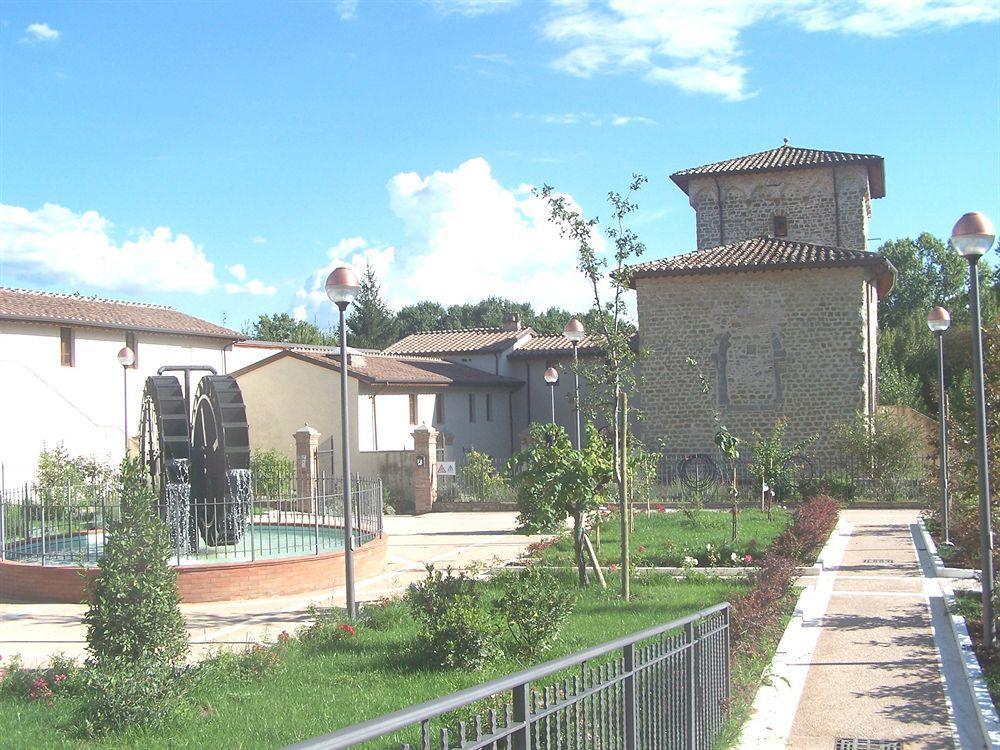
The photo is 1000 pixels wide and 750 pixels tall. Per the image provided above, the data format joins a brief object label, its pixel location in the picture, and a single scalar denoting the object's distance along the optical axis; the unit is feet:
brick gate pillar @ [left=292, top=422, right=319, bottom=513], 78.18
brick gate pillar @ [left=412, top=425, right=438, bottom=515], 80.48
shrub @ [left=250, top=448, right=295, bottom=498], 82.58
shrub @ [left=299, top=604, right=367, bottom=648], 28.35
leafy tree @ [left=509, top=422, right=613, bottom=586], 35.63
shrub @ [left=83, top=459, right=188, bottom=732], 23.29
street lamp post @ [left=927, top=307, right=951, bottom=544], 45.80
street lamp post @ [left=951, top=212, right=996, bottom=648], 25.76
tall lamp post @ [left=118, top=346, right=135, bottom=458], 73.51
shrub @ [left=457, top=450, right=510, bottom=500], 82.07
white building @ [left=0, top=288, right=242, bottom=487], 82.43
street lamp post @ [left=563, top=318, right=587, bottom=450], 56.44
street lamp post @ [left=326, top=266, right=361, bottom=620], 32.86
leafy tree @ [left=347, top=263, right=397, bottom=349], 192.85
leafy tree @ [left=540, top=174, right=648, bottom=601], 34.42
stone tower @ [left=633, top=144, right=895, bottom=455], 83.41
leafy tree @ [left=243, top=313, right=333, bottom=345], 207.41
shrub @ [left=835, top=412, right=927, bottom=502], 73.31
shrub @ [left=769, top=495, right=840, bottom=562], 41.22
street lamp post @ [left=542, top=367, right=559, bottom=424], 72.45
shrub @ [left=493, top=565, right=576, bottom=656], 24.71
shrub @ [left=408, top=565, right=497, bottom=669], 24.26
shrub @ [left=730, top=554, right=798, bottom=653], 24.16
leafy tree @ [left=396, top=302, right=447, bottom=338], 243.19
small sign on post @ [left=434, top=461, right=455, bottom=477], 81.87
